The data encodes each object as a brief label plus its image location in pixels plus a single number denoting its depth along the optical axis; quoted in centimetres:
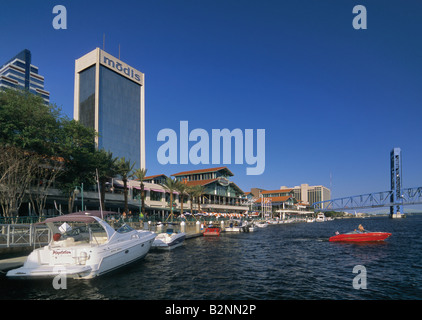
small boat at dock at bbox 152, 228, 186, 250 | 2512
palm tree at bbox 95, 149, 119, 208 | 3775
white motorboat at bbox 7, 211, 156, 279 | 1232
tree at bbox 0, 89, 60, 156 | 2694
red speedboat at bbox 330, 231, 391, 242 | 3164
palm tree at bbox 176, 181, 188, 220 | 5583
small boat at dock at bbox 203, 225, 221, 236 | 4138
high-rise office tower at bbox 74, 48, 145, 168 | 8738
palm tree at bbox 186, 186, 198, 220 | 6107
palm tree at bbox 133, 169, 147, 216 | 4691
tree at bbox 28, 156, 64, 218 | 3101
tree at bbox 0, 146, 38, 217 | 2519
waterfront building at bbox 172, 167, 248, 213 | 7613
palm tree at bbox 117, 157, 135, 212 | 4266
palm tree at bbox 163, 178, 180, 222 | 5403
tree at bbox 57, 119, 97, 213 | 3392
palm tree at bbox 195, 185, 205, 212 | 6331
